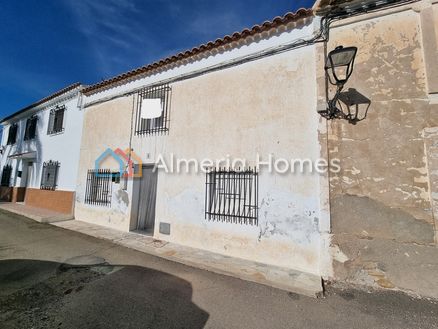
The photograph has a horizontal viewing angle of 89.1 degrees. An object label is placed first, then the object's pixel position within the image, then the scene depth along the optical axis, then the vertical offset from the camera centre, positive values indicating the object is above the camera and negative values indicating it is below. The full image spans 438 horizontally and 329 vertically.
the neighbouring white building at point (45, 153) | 9.70 +1.44
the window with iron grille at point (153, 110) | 7.02 +2.43
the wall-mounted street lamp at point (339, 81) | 4.00 +2.10
